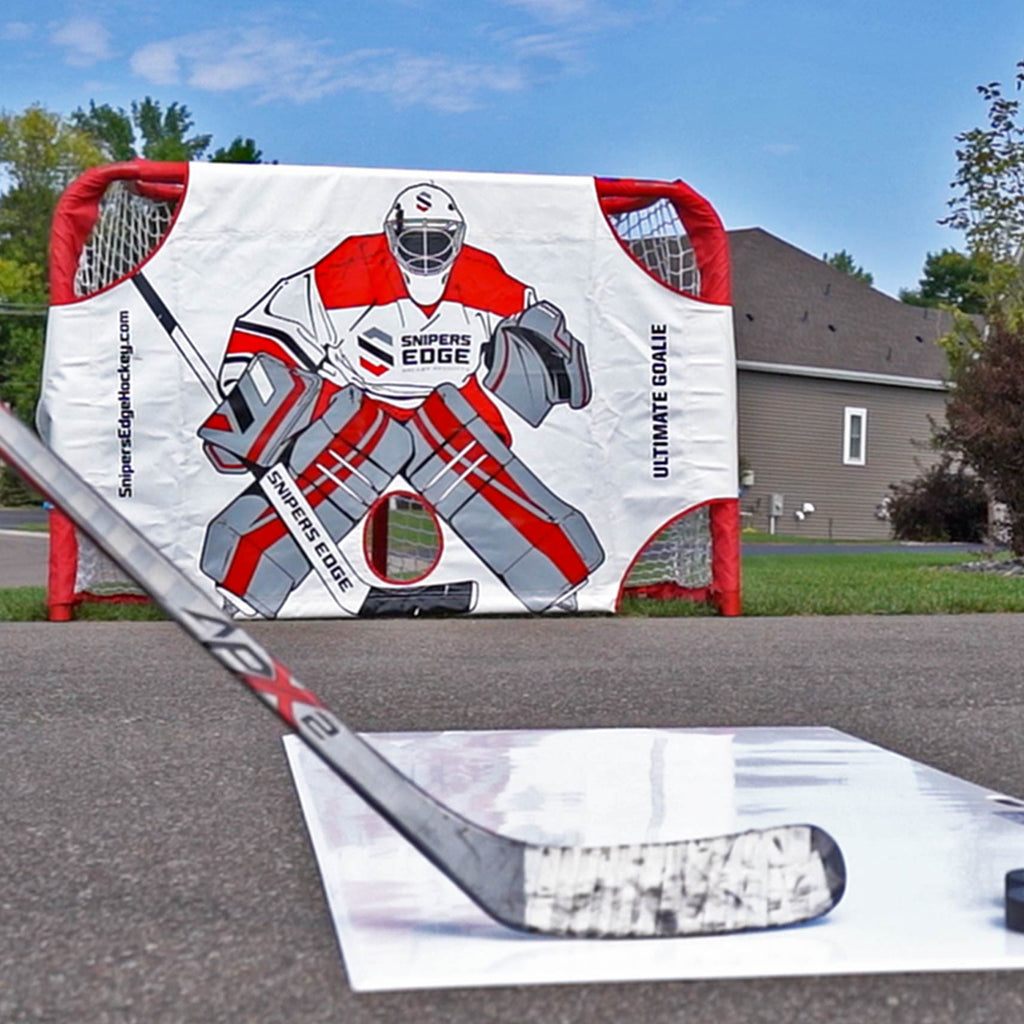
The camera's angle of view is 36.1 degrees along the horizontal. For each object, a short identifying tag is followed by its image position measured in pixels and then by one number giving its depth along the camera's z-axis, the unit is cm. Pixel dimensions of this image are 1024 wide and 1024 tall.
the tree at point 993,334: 1276
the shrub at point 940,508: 1870
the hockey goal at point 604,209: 800
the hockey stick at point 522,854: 209
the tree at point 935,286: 5644
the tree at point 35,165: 4606
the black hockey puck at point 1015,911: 221
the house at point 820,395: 2902
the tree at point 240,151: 4116
